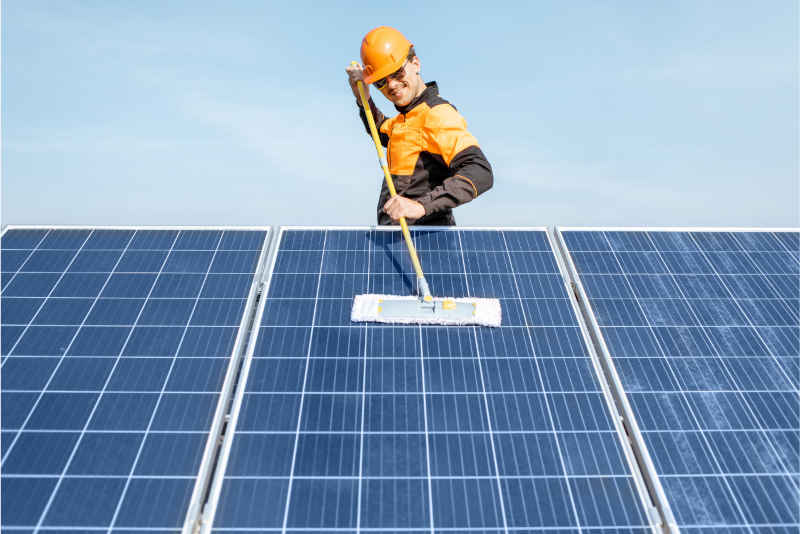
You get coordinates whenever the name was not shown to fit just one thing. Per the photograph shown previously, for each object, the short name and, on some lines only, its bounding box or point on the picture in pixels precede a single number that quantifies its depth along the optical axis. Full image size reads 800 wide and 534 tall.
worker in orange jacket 4.65
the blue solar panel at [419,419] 2.92
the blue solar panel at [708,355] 3.10
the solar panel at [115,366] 3.00
